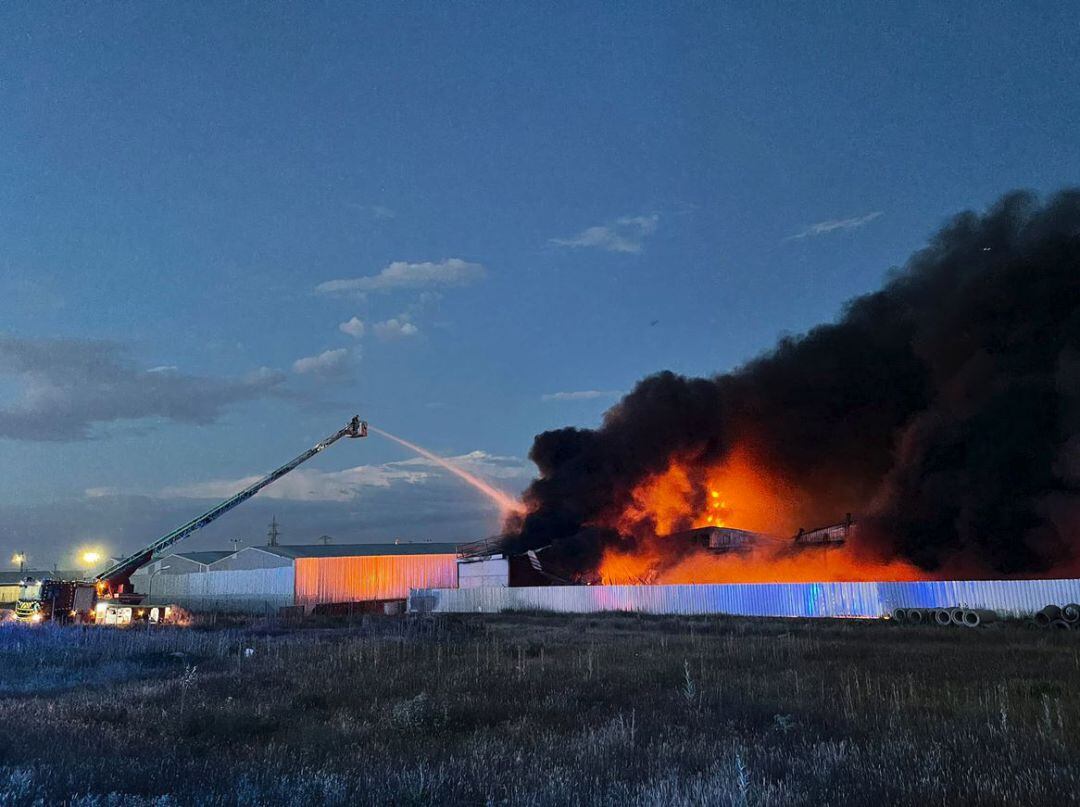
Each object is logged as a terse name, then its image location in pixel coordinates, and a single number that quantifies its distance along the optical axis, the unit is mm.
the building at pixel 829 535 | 52469
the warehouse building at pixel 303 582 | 56062
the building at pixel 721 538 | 58156
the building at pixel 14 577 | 79750
